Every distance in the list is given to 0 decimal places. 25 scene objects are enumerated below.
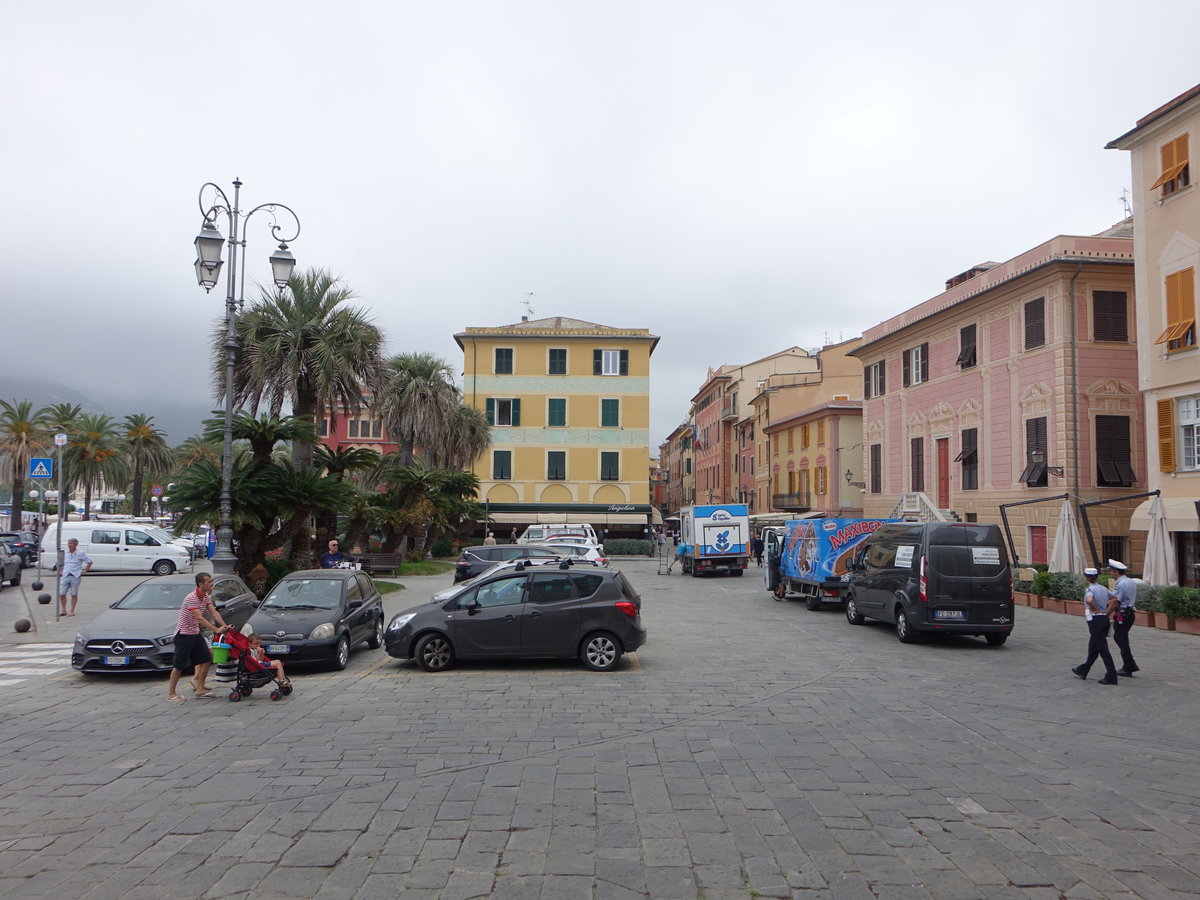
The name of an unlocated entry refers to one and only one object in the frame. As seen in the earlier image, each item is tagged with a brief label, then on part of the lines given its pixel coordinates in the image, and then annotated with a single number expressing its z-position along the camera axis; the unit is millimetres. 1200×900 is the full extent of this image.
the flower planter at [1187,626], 18031
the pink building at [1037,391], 29016
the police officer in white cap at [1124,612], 12594
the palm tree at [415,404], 41250
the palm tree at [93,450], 56906
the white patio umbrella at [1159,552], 20688
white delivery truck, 36375
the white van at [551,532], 37062
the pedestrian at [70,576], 19516
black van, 15766
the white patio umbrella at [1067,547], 24078
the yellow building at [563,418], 54781
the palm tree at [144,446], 61188
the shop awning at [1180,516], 21961
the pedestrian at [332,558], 23594
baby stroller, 10727
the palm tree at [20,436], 52625
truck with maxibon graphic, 22625
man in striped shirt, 10633
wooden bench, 33000
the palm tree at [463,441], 46406
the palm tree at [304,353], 22094
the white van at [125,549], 32750
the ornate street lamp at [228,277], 16109
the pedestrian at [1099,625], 12195
